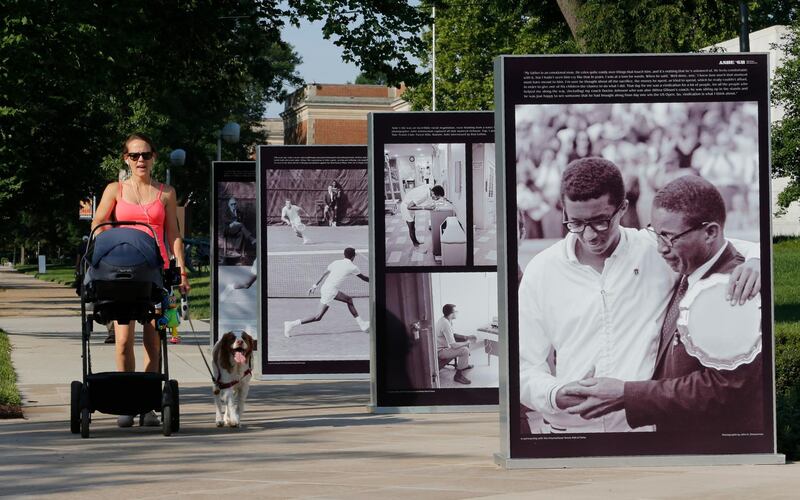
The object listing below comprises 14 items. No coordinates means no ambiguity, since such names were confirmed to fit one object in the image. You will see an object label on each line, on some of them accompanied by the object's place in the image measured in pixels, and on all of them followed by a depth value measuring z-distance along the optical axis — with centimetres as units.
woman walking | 1084
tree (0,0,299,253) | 1544
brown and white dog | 1108
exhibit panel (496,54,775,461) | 852
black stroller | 995
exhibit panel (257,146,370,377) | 1650
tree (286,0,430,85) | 2209
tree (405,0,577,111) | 7044
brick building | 12450
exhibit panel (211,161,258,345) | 1900
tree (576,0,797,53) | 2739
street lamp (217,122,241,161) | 3097
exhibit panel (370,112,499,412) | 1261
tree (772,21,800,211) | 4544
